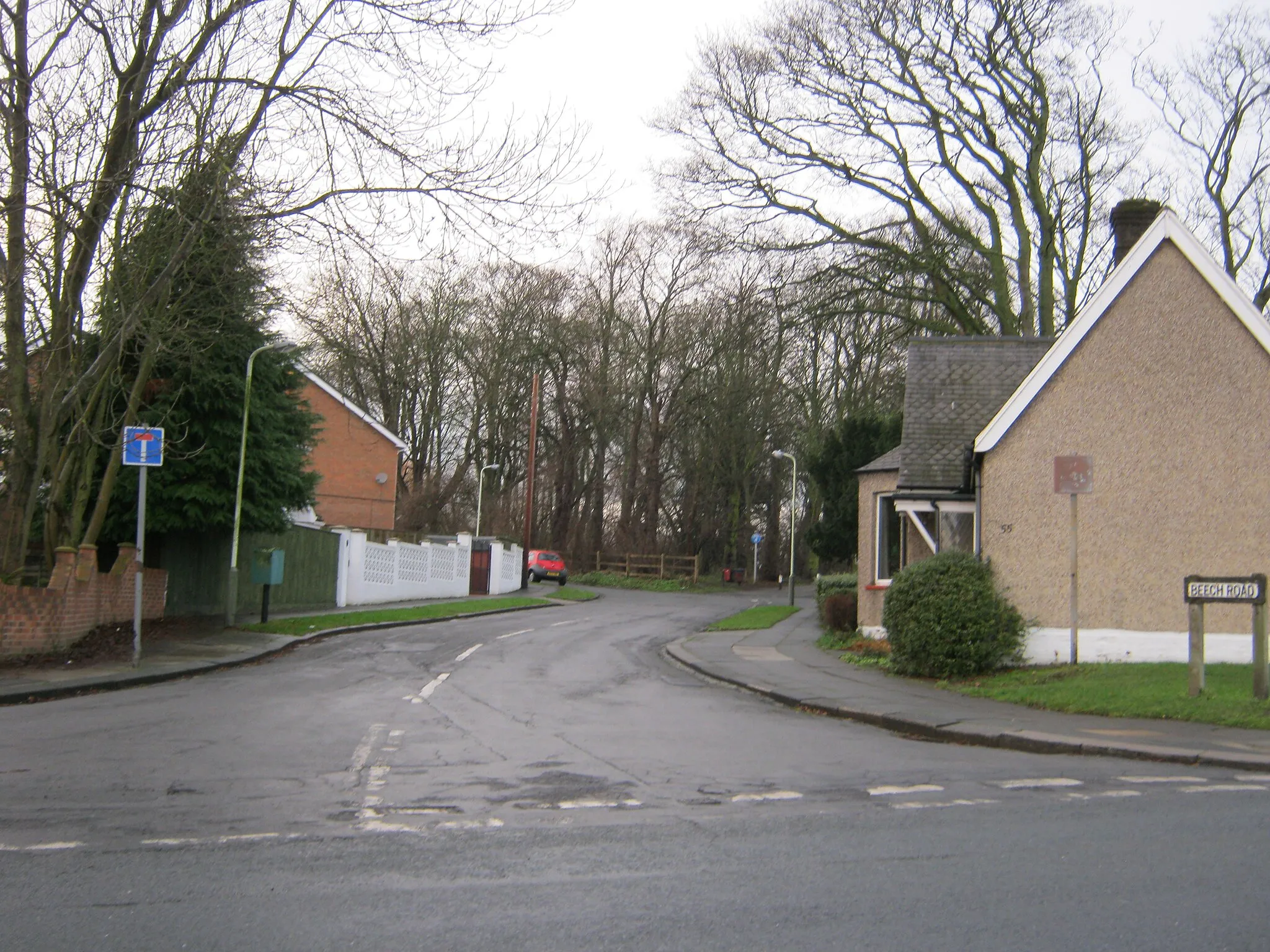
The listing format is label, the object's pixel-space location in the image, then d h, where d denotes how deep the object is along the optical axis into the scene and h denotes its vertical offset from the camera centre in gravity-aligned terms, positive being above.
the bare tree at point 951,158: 28.38 +10.38
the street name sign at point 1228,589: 13.26 -0.16
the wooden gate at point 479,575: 44.00 -0.80
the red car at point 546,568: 55.78 -0.61
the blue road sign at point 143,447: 16.25 +1.32
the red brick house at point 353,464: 44.56 +3.29
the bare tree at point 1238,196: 30.78 +10.35
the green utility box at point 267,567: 24.09 -0.42
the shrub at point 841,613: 25.45 -1.06
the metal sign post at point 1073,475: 16.64 +1.36
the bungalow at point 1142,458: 16.97 +1.69
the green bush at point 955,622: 17.20 -0.79
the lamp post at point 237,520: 23.12 +0.51
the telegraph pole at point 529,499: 47.69 +2.26
